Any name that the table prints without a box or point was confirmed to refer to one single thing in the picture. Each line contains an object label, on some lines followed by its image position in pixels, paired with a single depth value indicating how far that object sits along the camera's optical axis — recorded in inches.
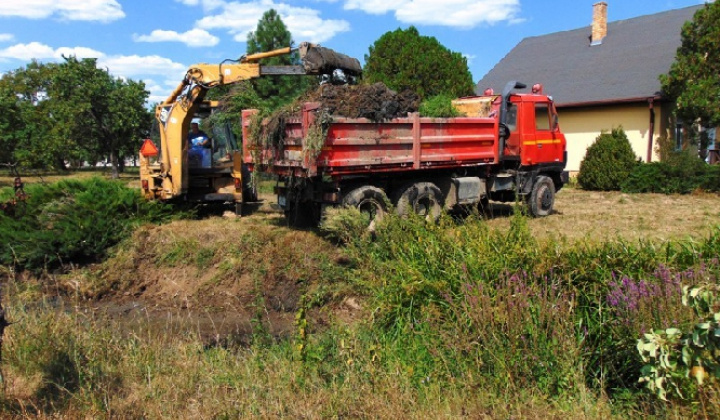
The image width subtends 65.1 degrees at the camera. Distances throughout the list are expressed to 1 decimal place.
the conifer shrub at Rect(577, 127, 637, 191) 717.9
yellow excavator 397.4
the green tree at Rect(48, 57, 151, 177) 1082.1
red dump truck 339.2
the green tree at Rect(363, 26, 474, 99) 765.9
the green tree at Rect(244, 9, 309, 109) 732.7
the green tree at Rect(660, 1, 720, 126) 663.1
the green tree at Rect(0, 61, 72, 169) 966.4
